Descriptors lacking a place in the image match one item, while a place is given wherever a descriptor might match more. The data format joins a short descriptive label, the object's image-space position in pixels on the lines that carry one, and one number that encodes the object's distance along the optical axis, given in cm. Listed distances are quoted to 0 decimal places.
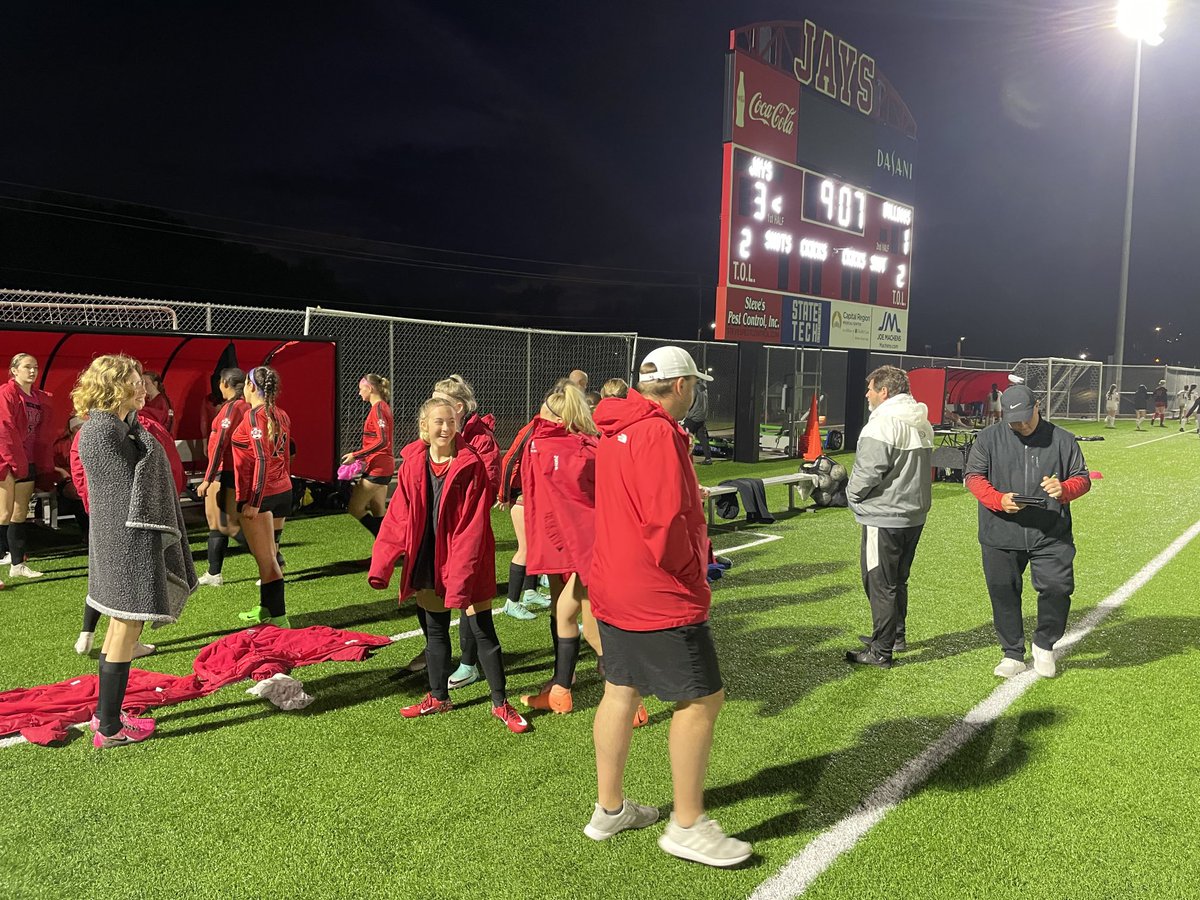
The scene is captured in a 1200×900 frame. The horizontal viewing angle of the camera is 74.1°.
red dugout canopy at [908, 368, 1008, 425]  2330
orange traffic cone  1585
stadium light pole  2886
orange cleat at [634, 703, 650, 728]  443
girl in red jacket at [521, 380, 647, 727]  464
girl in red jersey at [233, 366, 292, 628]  579
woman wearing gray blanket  382
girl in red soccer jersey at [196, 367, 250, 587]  622
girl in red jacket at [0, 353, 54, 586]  716
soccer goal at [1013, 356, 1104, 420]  3425
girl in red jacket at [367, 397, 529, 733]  423
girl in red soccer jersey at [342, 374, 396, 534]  766
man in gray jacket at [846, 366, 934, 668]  517
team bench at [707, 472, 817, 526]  1195
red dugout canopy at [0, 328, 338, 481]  946
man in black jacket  494
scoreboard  1549
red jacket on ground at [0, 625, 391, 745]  425
